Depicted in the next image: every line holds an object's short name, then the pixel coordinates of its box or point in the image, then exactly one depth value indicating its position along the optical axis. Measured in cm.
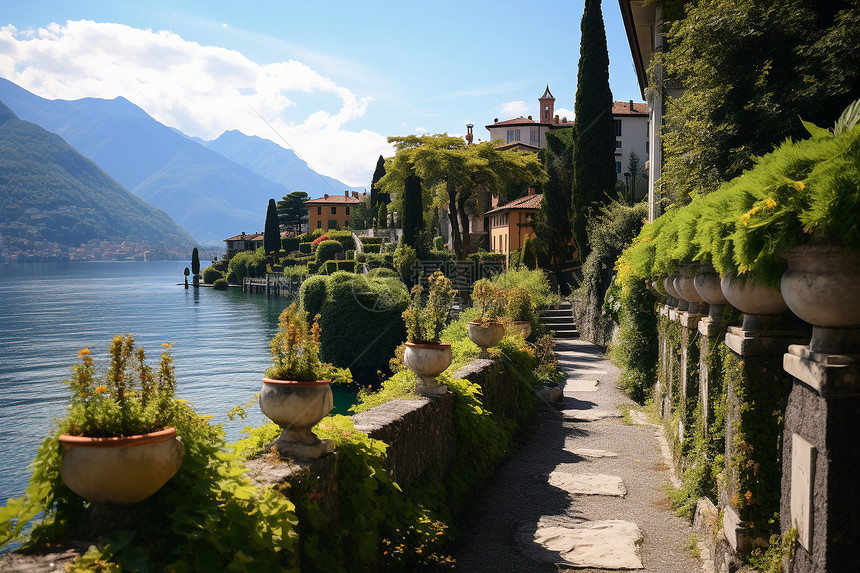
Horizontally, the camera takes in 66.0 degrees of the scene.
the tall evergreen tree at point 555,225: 3950
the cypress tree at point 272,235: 9169
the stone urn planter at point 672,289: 707
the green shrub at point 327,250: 6844
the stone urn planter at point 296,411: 386
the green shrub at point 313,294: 3825
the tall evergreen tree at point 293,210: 10238
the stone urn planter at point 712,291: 497
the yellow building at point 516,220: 4662
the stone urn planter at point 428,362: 673
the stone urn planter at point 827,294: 274
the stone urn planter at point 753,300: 377
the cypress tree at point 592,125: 3011
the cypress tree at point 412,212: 4581
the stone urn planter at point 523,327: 1484
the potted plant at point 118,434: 246
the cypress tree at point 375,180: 7451
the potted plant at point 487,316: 984
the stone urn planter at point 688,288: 599
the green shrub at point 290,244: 9344
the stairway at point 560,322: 2353
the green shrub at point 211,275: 10756
